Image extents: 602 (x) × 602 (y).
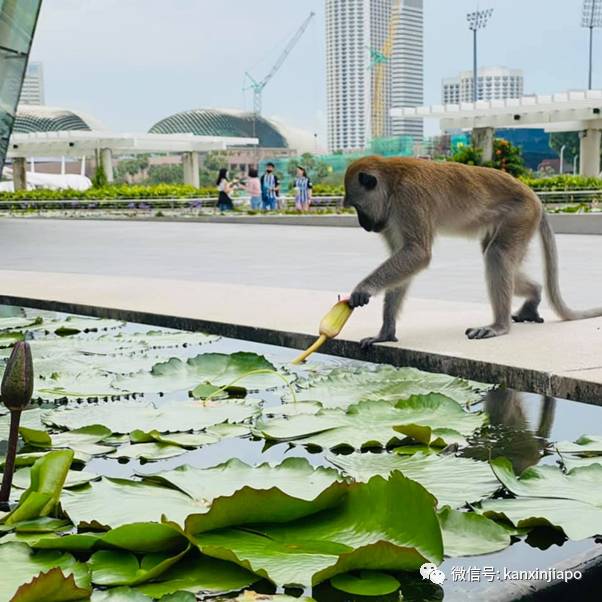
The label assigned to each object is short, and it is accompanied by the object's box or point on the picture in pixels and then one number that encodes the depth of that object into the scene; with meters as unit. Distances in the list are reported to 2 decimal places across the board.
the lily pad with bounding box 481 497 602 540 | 1.87
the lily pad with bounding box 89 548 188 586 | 1.65
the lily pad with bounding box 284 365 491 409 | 3.25
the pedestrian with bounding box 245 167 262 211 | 26.33
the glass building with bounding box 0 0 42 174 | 10.73
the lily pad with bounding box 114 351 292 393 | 3.48
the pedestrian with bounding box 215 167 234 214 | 26.70
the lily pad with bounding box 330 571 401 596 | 1.62
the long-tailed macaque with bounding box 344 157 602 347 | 4.32
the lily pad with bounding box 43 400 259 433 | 2.86
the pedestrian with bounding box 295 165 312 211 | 25.25
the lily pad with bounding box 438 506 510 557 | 1.79
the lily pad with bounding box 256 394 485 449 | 2.65
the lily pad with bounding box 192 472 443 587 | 1.63
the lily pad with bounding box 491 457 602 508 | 2.07
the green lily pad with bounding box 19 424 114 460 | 2.63
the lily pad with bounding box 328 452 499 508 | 2.14
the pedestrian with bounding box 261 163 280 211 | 26.39
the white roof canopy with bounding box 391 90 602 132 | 33.66
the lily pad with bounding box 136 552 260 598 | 1.63
